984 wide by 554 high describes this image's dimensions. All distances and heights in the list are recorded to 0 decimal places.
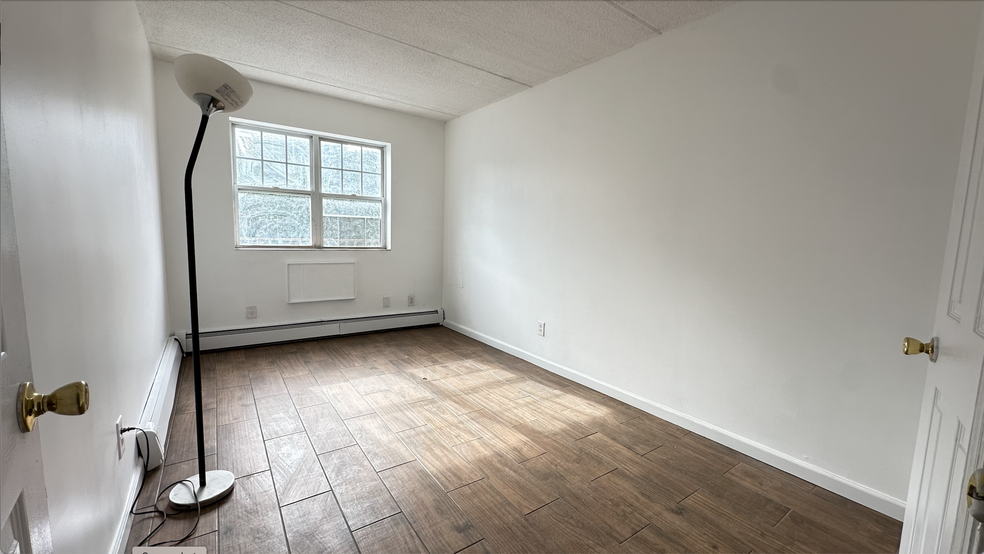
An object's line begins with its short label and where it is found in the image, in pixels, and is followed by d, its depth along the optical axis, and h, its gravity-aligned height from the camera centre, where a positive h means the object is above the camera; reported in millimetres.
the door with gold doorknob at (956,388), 815 -308
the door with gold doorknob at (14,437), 475 -267
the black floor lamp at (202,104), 1410 +459
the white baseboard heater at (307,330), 3742 -1025
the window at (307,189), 3914 +426
